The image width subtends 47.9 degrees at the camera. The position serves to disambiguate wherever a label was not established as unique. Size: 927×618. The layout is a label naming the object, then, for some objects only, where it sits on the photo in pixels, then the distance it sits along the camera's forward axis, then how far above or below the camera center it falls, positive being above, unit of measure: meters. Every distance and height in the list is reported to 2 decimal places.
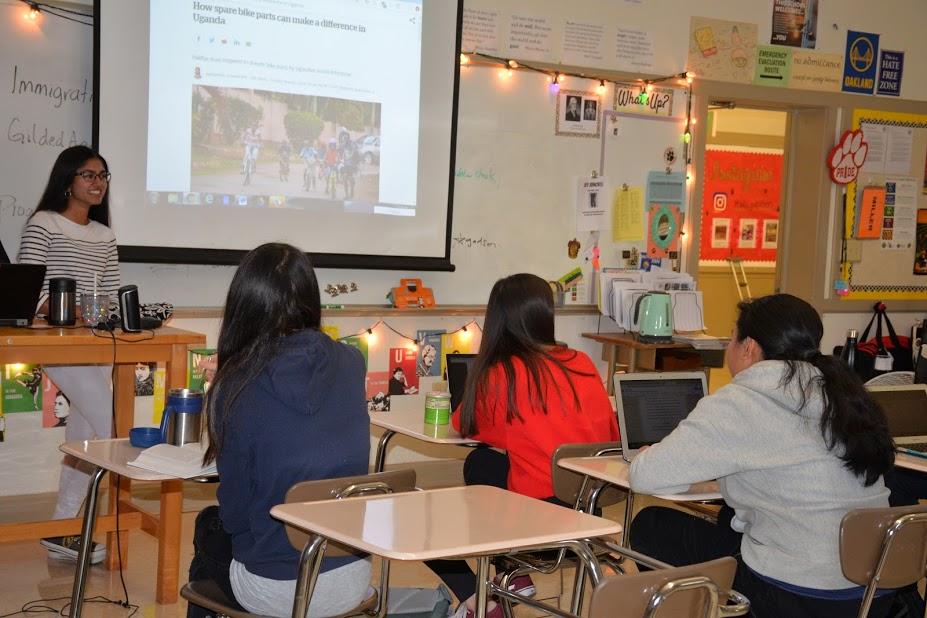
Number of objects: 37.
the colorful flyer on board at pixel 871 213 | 6.70 +0.24
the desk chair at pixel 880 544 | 2.43 -0.70
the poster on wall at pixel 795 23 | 6.29 +1.35
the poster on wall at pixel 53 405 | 4.54 -0.85
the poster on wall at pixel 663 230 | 6.06 +0.06
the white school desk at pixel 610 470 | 2.70 -0.63
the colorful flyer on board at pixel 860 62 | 6.55 +1.18
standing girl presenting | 3.96 -0.17
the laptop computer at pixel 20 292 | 3.37 -0.27
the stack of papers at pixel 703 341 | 5.57 -0.53
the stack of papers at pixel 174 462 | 2.56 -0.61
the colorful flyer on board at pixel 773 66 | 6.26 +1.08
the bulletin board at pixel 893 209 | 6.71 +0.28
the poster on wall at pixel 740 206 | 8.87 +0.33
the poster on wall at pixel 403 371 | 5.41 -0.75
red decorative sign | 6.54 +0.58
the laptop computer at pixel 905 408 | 3.43 -0.52
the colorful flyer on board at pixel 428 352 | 5.47 -0.65
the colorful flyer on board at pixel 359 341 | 5.23 -0.58
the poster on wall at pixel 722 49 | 6.06 +1.13
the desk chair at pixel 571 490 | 2.85 -0.75
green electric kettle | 5.57 -0.41
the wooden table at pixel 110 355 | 3.29 -0.47
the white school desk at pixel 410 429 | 3.27 -0.65
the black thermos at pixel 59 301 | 3.54 -0.31
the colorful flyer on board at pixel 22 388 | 4.45 -0.77
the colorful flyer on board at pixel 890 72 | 6.69 +1.15
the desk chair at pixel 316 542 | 2.13 -0.67
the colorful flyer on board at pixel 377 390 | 5.36 -0.84
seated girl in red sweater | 3.11 -0.48
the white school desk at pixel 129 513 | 2.63 -0.98
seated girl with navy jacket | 2.28 -0.43
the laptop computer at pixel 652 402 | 3.04 -0.49
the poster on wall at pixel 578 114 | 5.71 +0.67
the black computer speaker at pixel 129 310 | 3.53 -0.32
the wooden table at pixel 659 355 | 5.55 -0.62
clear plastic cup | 3.54 -0.32
